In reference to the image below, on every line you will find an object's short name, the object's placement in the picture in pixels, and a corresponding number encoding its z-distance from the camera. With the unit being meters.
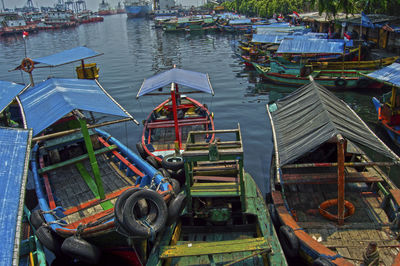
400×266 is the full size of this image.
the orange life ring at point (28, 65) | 18.90
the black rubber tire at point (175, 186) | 10.51
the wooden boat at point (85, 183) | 7.66
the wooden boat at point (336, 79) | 23.94
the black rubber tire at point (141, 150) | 14.56
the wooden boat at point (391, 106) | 14.84
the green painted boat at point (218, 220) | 7.33
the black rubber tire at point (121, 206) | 6.97
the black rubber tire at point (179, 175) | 12.15
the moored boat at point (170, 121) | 13.34
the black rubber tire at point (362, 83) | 23.70
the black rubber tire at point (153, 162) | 12.94
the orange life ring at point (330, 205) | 8.55
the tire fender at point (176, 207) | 8.38
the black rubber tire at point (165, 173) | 11.51
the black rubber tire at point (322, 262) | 6.85
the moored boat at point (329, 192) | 7.71
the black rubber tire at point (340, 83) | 24.17
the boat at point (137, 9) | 149.00
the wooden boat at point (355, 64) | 24.19
